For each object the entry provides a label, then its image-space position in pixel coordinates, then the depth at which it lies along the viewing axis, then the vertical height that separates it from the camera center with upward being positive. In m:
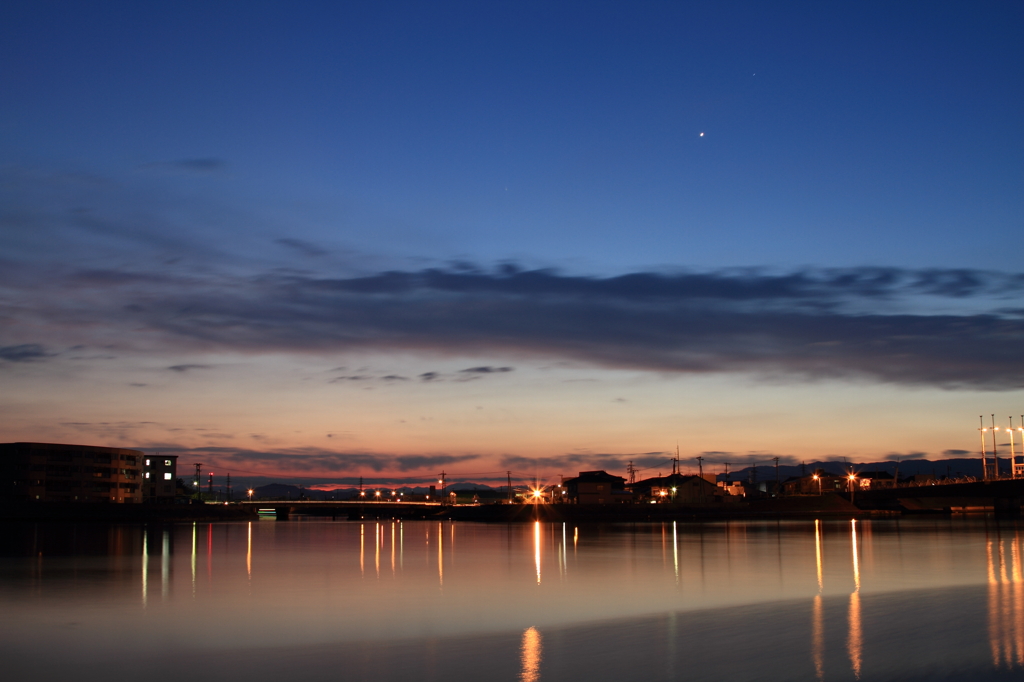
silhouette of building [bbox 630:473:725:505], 174.38 -15.04
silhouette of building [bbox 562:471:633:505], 182.62 -15.05
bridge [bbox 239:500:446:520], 169.50 -16.68
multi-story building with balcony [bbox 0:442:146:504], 133.38 -6.68
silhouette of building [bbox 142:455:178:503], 172.62 -9.74
